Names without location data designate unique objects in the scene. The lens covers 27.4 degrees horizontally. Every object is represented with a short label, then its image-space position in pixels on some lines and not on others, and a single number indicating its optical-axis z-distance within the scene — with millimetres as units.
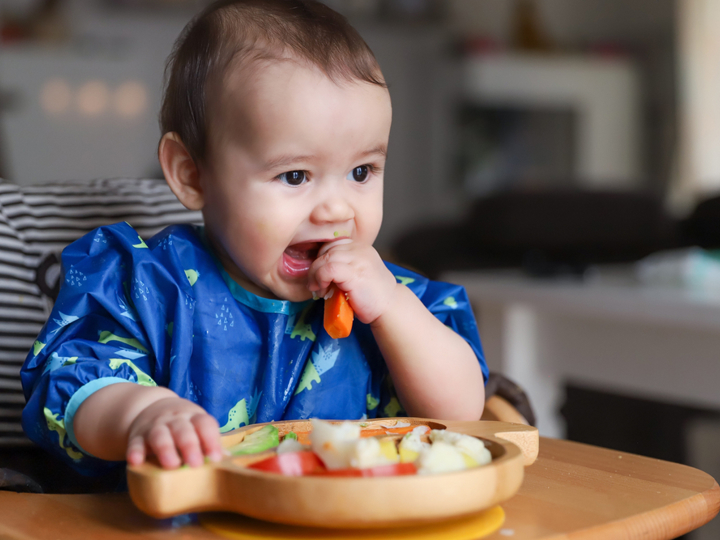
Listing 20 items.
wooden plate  597
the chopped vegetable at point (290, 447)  643
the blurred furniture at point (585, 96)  4914
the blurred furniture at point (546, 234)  1526
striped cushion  854
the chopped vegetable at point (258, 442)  654
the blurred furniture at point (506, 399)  841
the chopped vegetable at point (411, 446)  640
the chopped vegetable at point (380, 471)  617
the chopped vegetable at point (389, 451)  631
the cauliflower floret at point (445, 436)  644
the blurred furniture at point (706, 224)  1494
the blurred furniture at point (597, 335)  1165
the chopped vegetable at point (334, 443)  623
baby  734
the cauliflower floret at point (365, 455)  618
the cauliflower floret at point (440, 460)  621
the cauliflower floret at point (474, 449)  633
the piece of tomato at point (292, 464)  625
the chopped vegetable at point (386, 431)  677
